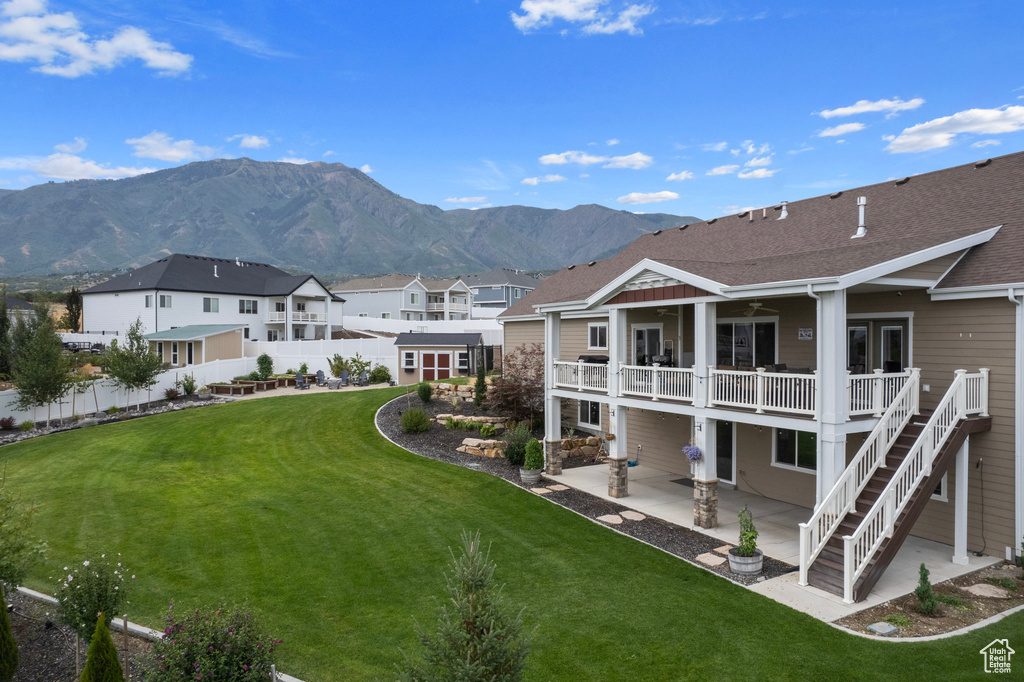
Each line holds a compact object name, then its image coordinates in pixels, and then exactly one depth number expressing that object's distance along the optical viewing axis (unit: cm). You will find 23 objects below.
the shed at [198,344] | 3950
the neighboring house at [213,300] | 4716
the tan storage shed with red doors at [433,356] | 3375
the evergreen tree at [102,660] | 535
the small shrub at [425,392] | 2506
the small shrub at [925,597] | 849
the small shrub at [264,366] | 3720
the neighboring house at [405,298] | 7094
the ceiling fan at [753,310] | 1473
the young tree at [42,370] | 2206
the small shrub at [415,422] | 2117
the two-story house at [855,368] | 1020
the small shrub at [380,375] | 3666
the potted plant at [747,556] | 1006
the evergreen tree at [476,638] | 446
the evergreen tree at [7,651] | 639
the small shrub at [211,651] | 564
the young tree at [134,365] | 2556
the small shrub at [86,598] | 664
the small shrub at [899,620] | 822
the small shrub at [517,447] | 1762
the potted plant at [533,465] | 1617
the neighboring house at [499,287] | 8519
